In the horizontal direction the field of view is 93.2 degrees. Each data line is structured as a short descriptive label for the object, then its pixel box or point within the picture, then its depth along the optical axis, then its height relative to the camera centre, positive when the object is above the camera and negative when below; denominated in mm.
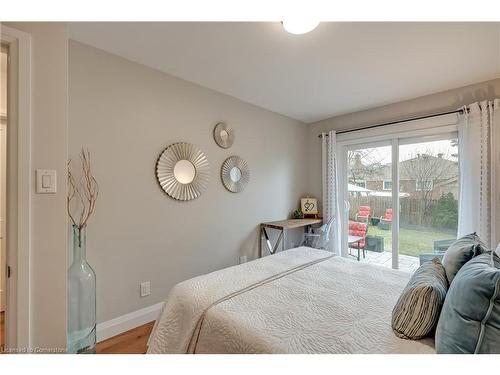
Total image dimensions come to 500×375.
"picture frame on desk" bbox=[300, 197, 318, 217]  3668 -286
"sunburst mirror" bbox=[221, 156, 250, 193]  2734 +181
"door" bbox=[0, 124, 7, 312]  2020 -224
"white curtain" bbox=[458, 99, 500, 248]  2232 +186
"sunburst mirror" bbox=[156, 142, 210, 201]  2234 +178
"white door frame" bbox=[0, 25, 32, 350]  1062 -10
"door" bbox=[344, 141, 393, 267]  3121 -185
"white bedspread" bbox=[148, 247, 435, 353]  979 -628
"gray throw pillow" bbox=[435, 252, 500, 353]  741 -424
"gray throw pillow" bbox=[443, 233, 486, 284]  1214 -353
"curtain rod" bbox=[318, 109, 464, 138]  2449 +808
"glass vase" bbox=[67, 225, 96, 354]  1617 -793
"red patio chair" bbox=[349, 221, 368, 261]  3355 -616
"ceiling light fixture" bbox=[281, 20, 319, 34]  1305 +950
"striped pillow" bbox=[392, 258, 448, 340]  964 -507
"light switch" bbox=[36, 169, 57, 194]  1119 +38
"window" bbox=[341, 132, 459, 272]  2678 -128
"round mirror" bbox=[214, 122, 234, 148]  2662 +623
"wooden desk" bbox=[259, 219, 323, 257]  3060 -485
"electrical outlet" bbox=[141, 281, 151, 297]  2131 -907
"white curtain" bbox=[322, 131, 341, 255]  3424 -20
